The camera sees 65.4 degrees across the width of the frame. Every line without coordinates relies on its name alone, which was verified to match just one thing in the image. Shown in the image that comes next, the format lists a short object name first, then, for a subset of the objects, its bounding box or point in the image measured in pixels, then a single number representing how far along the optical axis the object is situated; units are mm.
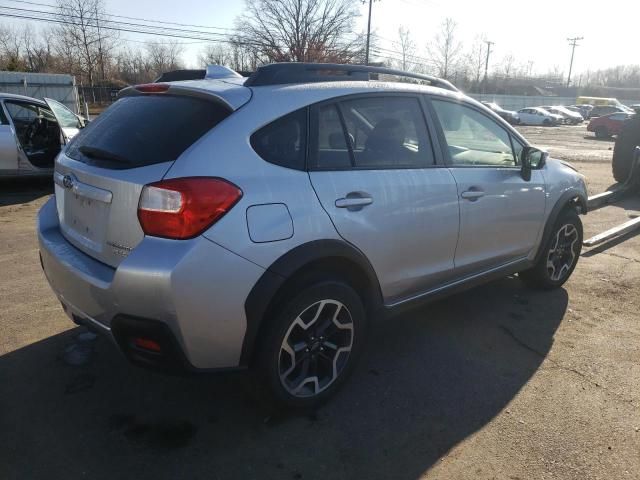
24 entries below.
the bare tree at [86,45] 45472
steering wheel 8751
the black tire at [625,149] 10133
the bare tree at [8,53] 38206
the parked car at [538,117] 40438
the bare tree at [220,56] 51019
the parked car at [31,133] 8172
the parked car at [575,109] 48016
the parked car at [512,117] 38350
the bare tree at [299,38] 41125
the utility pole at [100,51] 45962
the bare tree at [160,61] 63250
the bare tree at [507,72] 97062
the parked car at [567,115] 43000
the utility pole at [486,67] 78062
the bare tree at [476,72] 82300
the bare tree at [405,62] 61056
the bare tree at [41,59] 48781
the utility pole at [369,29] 38538
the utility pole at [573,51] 87438
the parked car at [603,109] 42606
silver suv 2176
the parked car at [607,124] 27889
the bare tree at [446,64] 73312
